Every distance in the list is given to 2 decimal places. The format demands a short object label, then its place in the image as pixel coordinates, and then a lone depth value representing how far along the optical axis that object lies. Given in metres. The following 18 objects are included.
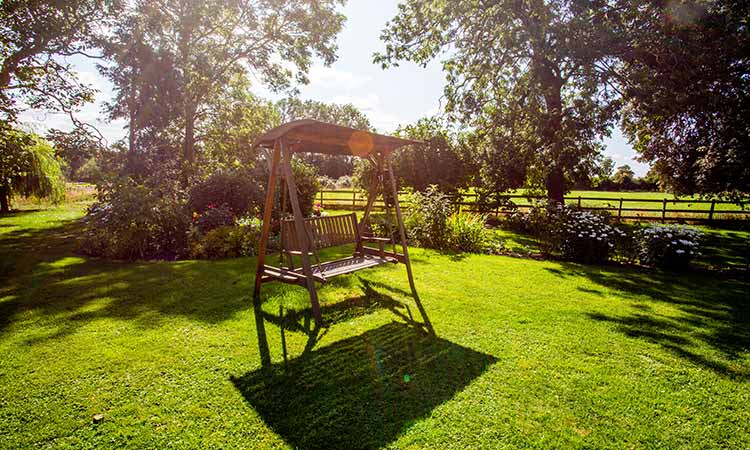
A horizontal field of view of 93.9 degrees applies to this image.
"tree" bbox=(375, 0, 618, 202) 10.25
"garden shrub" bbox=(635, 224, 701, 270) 8.15
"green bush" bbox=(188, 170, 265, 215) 12.18
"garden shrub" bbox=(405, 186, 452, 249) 10.59
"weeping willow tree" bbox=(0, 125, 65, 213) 16.80
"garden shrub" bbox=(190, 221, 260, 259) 8.91
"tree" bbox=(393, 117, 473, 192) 18.61
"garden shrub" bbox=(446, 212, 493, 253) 10.25
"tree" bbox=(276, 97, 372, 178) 59.22
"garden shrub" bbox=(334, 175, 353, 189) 45.96
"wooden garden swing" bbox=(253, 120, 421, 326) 4.84
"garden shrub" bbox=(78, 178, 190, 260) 8.34
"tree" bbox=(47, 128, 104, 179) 14.38
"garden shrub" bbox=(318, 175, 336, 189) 43.13
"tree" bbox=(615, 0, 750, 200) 8.90
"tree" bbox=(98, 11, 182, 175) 14.02
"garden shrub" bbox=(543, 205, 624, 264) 8.81
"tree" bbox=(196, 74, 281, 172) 18.06
